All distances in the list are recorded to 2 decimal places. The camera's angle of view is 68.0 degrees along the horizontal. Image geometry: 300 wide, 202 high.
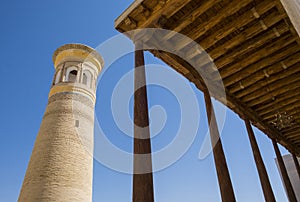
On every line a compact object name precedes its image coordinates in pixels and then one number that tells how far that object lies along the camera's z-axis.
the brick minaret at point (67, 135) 13.04
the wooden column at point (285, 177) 7.29
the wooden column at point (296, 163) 9.31
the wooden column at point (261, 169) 5.92
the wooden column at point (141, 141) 2.60
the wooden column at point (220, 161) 4.09
